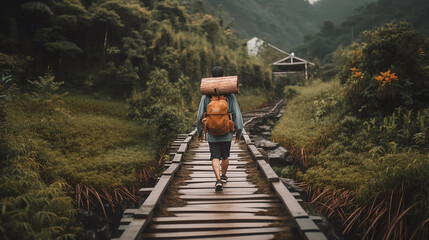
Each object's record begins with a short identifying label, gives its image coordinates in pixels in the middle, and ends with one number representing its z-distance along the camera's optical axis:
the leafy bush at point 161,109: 9.70
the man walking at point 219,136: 4.89
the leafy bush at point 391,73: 8.02
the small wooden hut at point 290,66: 29.20
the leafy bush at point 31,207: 3.68
